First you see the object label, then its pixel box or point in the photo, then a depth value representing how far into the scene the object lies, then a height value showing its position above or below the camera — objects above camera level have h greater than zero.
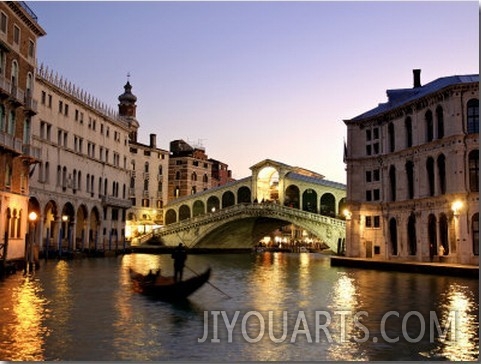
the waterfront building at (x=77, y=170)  38.62 +6.02
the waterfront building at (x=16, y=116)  24.55 +5.88
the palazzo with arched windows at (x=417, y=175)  28.53 +4.28
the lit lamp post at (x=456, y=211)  28.20 +2.01
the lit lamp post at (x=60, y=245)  37.56 +0.35
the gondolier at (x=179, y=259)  17.64 -0.21
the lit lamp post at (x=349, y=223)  37.34 +1.88
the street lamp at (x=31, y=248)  25.05 +0.13
